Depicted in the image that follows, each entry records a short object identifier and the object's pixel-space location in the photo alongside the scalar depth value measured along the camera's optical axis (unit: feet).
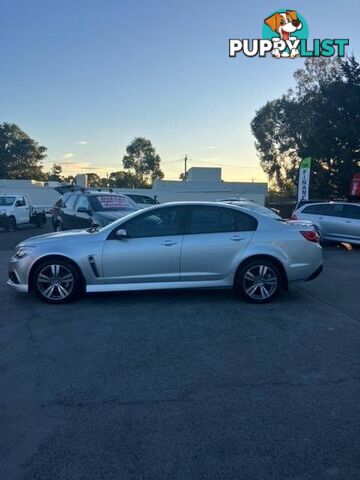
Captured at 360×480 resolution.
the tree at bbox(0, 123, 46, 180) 210.38
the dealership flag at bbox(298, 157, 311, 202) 84.69
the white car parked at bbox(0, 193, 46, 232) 70.60
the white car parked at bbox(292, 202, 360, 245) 50.47
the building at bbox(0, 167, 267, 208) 133.29
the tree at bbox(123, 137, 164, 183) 227.61
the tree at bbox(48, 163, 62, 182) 253.77
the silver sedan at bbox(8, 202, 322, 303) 22.70
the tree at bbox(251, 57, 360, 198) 103.24
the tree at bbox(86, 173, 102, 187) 239.91
